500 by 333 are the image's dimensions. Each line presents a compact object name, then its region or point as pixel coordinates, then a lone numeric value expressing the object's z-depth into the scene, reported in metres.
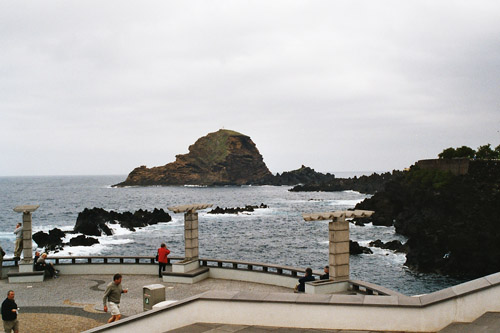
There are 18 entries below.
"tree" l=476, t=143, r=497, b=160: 77.20
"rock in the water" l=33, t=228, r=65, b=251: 59.57
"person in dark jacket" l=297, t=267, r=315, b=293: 15.52
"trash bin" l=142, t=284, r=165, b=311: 13.54
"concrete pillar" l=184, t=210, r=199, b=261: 19.41
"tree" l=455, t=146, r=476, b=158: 77.56
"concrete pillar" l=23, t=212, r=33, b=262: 20.42
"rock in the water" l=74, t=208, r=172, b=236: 69.12
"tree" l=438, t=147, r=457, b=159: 79.81
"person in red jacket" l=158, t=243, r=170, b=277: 19.78
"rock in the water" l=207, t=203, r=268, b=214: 104.18
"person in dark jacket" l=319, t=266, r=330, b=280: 15.78
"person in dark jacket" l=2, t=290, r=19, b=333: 12.51
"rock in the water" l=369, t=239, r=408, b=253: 53.44
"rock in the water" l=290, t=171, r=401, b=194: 164.62
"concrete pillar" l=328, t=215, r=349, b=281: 15.16
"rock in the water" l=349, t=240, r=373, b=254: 51.56
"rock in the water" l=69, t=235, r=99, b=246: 59.31
